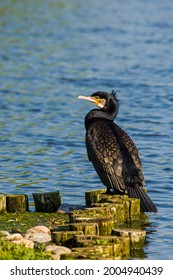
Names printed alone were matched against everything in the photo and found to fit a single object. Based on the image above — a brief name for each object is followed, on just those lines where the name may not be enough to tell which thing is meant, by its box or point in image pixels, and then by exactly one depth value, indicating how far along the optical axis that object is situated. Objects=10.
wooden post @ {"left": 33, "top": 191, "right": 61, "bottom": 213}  20.87
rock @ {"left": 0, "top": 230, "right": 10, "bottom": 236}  17.94
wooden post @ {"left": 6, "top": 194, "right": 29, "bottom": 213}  20.64
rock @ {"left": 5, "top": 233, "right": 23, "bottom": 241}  17.21
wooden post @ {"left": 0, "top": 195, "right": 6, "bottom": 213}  20.48
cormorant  20.95
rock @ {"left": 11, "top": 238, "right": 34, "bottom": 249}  16.86
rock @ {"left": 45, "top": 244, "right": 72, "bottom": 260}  16.22
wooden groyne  16.52
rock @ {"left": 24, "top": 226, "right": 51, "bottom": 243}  18.02
